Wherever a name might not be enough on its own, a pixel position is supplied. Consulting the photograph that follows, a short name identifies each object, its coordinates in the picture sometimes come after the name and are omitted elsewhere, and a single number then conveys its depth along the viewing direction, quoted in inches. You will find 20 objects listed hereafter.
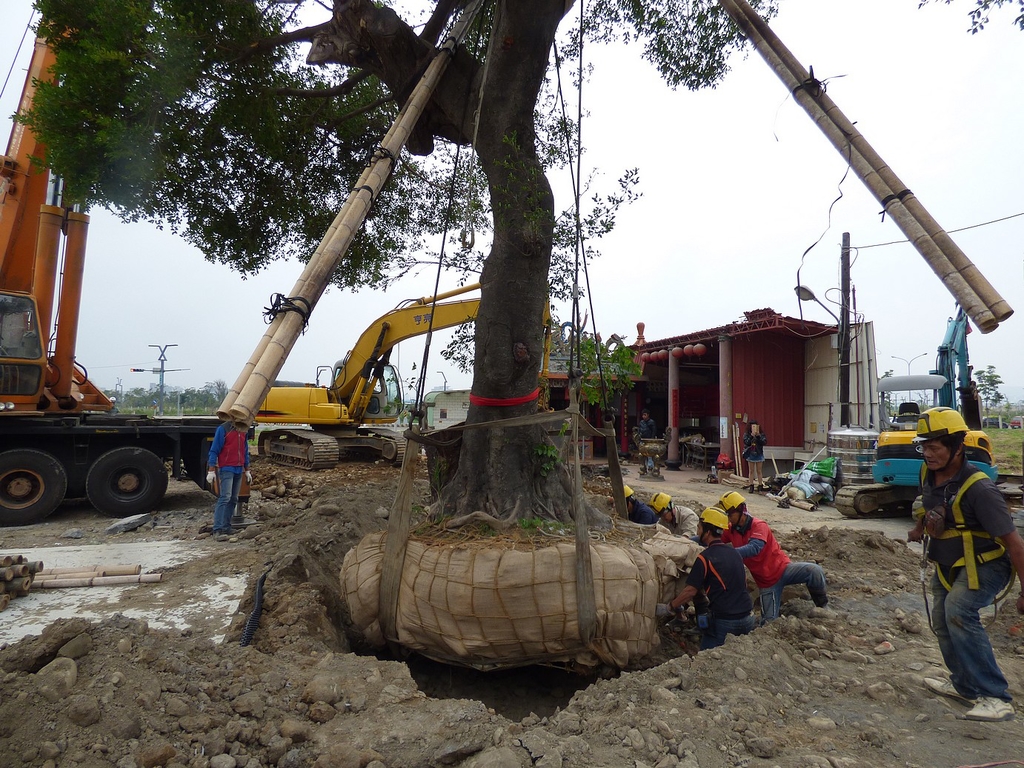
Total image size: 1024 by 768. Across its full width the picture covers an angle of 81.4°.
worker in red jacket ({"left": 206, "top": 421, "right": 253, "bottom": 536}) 249.4
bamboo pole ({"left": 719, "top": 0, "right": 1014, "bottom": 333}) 96.7
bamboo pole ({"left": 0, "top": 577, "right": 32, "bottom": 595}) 161.5
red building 550.9
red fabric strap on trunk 165.9
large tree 167.9
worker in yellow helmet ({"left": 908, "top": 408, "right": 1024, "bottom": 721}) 112.3
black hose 139.4
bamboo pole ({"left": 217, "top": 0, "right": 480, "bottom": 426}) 106.4
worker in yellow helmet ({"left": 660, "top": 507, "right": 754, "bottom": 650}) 167.2
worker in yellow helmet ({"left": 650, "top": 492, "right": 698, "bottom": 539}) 245.6
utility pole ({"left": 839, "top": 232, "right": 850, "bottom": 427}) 470.9
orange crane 289.0
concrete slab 148.6
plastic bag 422.3
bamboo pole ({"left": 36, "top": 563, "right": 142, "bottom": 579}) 181.2
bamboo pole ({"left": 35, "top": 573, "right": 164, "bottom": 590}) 171.9
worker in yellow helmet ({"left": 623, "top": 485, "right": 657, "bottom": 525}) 246.8
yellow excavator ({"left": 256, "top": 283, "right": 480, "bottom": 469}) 468.1
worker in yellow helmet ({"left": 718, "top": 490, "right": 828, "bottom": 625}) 184.9
